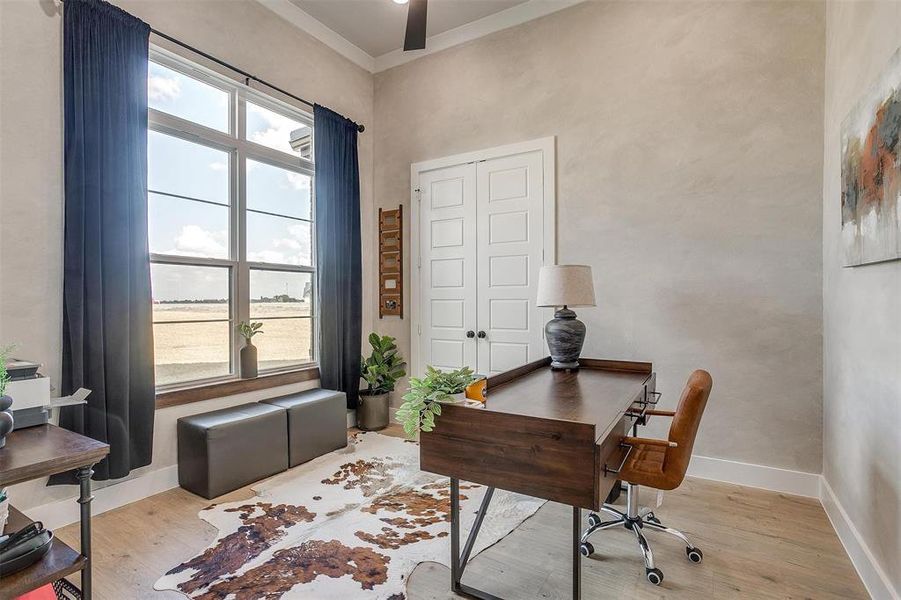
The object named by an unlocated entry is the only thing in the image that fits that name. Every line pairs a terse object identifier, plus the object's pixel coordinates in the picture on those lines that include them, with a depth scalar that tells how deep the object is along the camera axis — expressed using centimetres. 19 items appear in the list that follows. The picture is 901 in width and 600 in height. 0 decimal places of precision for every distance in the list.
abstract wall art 167
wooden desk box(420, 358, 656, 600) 146
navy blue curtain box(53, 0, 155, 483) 250
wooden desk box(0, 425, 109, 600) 141
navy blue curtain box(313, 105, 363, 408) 405
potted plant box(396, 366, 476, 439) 167
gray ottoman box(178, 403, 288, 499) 282
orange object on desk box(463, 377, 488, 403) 177
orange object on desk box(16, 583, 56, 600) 155
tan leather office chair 194
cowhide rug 197
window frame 307
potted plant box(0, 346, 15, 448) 156
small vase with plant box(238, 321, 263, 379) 349
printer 183
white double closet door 382
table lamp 267
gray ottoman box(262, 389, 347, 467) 335
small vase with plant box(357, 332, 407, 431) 429
